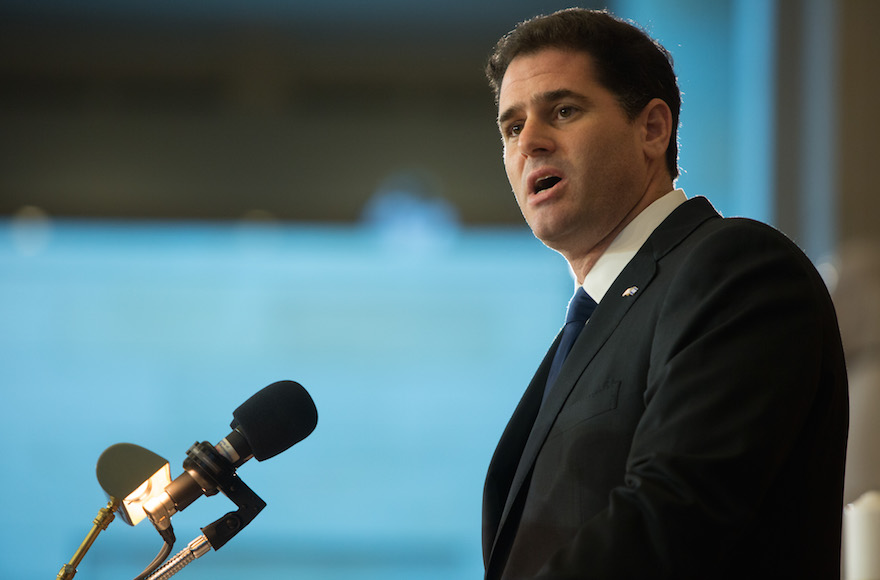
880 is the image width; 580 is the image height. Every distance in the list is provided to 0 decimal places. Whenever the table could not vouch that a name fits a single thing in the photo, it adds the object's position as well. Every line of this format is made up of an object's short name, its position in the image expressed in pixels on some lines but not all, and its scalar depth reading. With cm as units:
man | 308
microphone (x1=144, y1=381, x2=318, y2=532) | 321
